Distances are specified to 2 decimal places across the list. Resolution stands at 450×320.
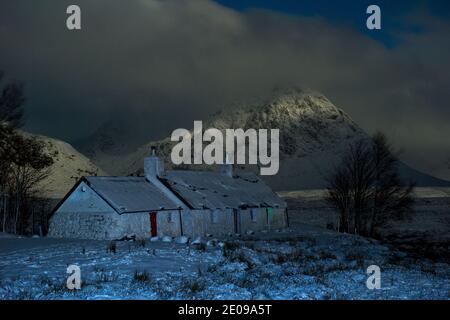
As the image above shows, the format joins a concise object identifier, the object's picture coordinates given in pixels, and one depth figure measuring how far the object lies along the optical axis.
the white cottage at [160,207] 37.69
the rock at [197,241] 33.28
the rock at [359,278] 21.22
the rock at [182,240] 33.96
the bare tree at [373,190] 56.84
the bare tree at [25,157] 43.88
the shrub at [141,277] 19.25
